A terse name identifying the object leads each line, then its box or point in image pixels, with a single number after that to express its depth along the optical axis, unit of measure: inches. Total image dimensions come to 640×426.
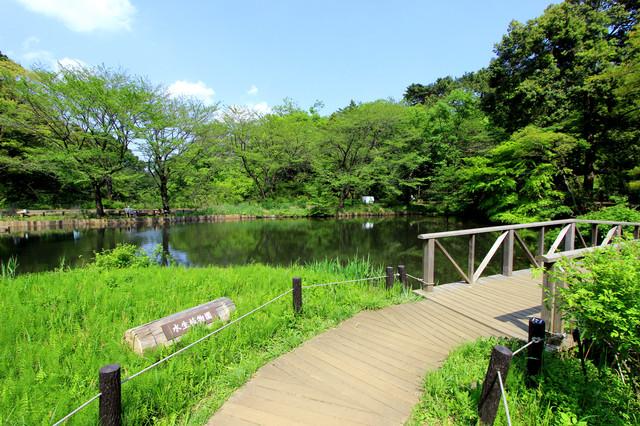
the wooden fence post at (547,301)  110.7
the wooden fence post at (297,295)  154.6
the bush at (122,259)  265.0
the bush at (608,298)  74.2
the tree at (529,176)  517.3
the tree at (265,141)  1032.5
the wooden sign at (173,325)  113.5
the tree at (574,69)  512.7
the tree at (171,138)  795.1
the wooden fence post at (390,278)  197.9
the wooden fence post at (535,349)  91.0
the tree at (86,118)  673.0
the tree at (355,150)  960.3
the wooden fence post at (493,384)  74.8
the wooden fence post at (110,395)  71.5
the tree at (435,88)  1369.3
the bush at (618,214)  360.8
